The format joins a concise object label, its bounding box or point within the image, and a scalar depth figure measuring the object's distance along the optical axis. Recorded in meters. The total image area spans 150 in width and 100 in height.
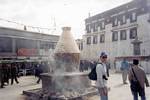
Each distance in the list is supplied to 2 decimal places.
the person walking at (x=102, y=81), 3.52
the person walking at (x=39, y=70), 10.05
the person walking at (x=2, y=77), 8.70
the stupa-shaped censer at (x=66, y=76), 6.35
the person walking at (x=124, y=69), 9.11
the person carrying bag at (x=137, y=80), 4.17
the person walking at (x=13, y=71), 9.72
